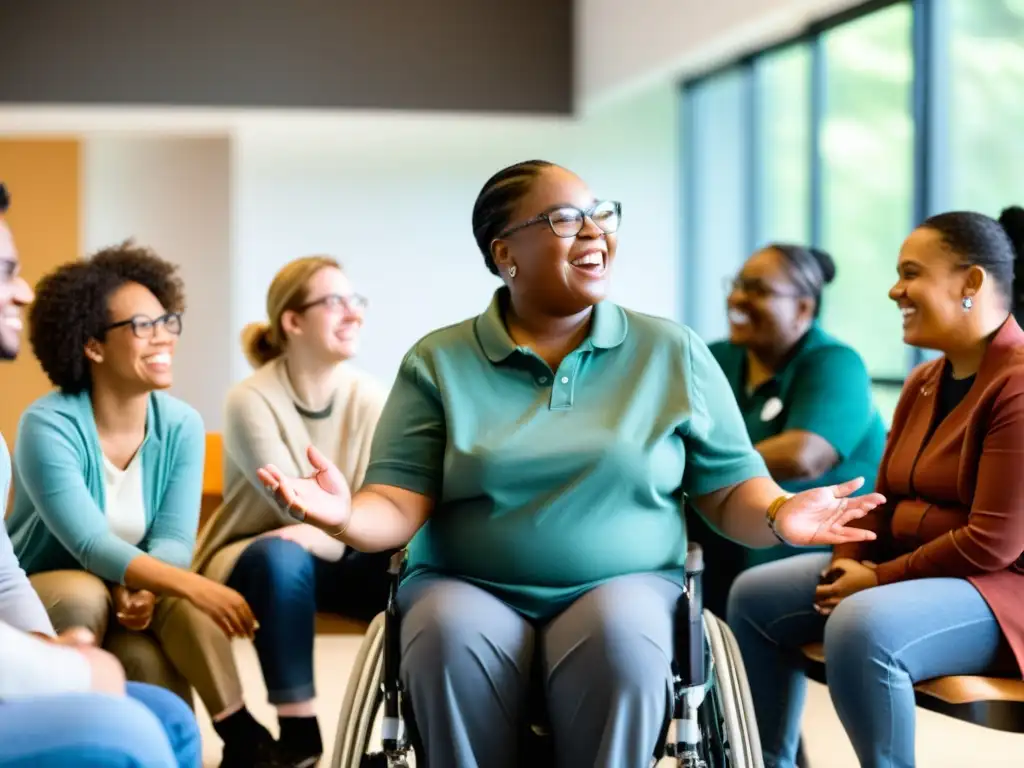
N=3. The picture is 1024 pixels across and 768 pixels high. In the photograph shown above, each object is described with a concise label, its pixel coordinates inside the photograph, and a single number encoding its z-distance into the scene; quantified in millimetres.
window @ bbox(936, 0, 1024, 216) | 4543
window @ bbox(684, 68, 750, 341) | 7020
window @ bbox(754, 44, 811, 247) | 6152
